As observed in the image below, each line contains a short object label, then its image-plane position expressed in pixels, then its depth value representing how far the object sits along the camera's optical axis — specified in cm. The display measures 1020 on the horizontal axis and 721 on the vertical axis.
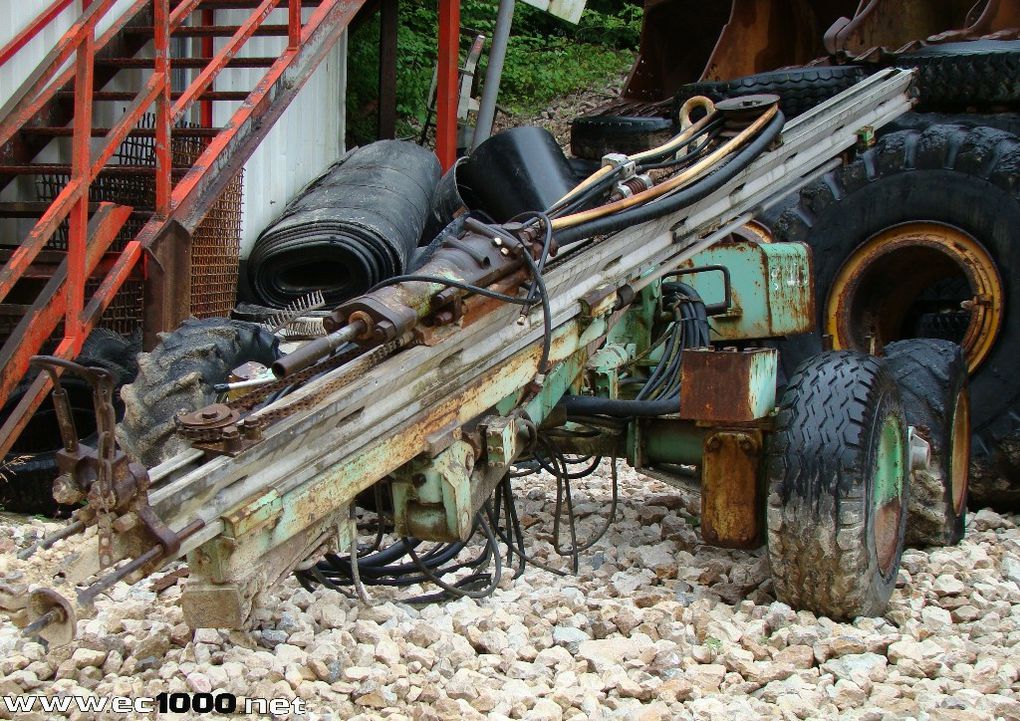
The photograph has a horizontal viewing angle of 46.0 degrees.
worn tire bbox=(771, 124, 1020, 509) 576
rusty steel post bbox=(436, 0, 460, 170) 1055
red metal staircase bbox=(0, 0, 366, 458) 525
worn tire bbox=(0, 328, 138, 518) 529
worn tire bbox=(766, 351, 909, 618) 407
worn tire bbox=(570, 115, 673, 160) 832
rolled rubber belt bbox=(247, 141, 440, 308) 775
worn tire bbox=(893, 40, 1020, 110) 666
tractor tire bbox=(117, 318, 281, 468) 448
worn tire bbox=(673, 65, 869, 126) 711
